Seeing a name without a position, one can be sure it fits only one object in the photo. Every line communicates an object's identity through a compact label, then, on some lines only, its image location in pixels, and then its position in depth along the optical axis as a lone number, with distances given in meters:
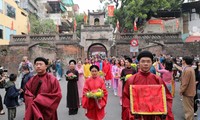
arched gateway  35.00
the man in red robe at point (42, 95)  4.45
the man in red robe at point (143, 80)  4.21
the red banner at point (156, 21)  35.06
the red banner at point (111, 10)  36.50
